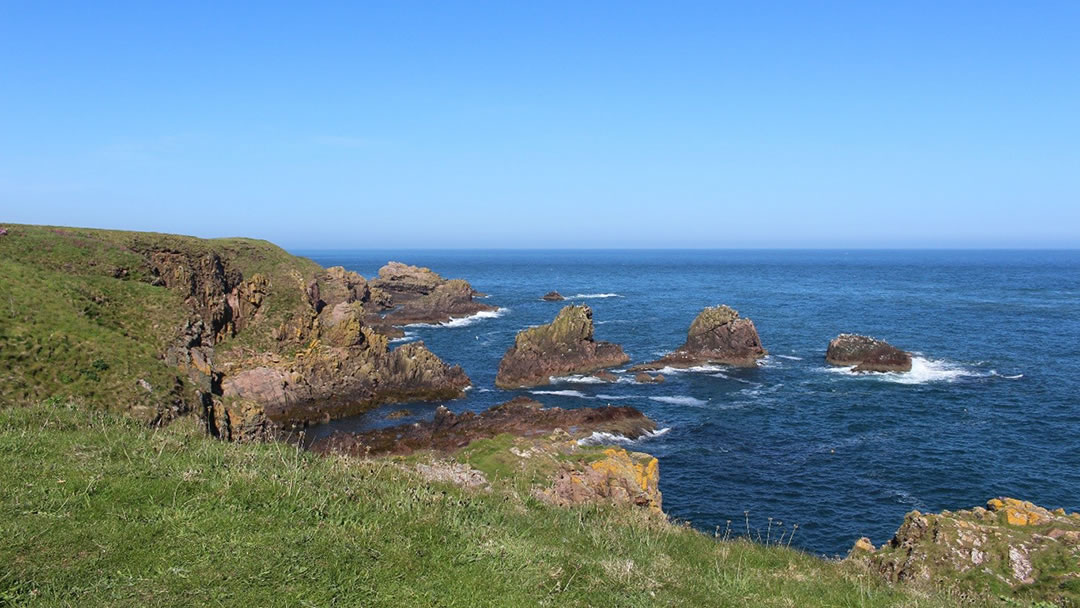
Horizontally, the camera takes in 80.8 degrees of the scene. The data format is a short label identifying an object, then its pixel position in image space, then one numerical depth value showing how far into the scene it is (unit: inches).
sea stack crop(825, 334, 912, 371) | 2571.4
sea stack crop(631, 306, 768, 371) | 2765.7
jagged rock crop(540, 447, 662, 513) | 924.6
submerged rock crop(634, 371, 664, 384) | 2459.4
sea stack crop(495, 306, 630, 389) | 2508.6
